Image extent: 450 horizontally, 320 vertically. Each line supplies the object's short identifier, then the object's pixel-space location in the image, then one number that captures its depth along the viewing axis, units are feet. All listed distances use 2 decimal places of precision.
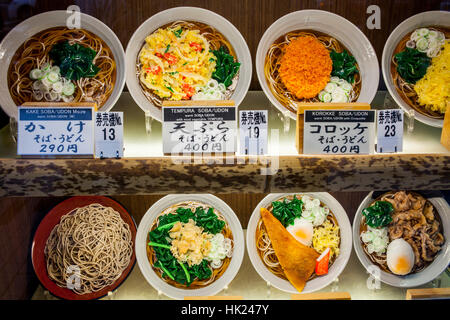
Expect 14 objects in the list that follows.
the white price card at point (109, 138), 3.90
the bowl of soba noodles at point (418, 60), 5.13
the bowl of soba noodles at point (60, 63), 4.74
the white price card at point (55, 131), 3.80
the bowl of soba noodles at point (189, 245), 5.62
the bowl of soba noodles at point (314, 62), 5.20
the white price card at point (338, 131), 3.98
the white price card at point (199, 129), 3.94
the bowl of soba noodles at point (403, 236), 5.73
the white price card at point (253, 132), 4.04
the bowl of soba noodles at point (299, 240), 5.66
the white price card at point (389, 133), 4.07
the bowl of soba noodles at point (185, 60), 5.02
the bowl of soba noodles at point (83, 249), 5.50
